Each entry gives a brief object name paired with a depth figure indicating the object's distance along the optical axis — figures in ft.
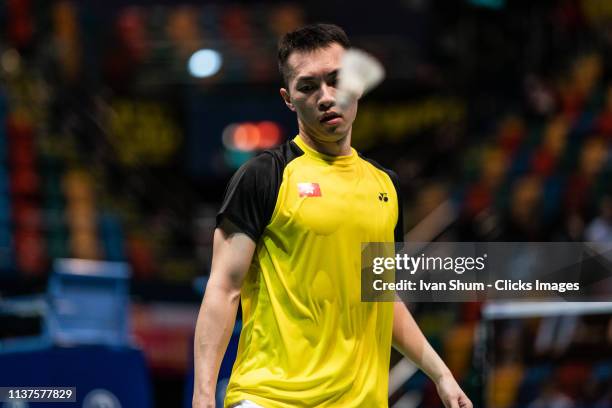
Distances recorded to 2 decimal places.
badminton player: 23.38
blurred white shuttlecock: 23.65
